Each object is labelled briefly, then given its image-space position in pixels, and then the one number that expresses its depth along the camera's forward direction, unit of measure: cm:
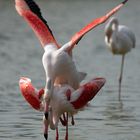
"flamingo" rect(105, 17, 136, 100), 2872
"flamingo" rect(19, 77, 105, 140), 1473
